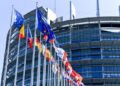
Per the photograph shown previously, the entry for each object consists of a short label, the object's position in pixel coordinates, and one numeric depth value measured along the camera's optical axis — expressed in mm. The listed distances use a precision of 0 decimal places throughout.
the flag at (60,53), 51200
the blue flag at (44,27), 45191
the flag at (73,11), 122625
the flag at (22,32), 43031
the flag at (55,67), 52250
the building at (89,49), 100625
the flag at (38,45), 45738
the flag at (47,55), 47938
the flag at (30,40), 45156
